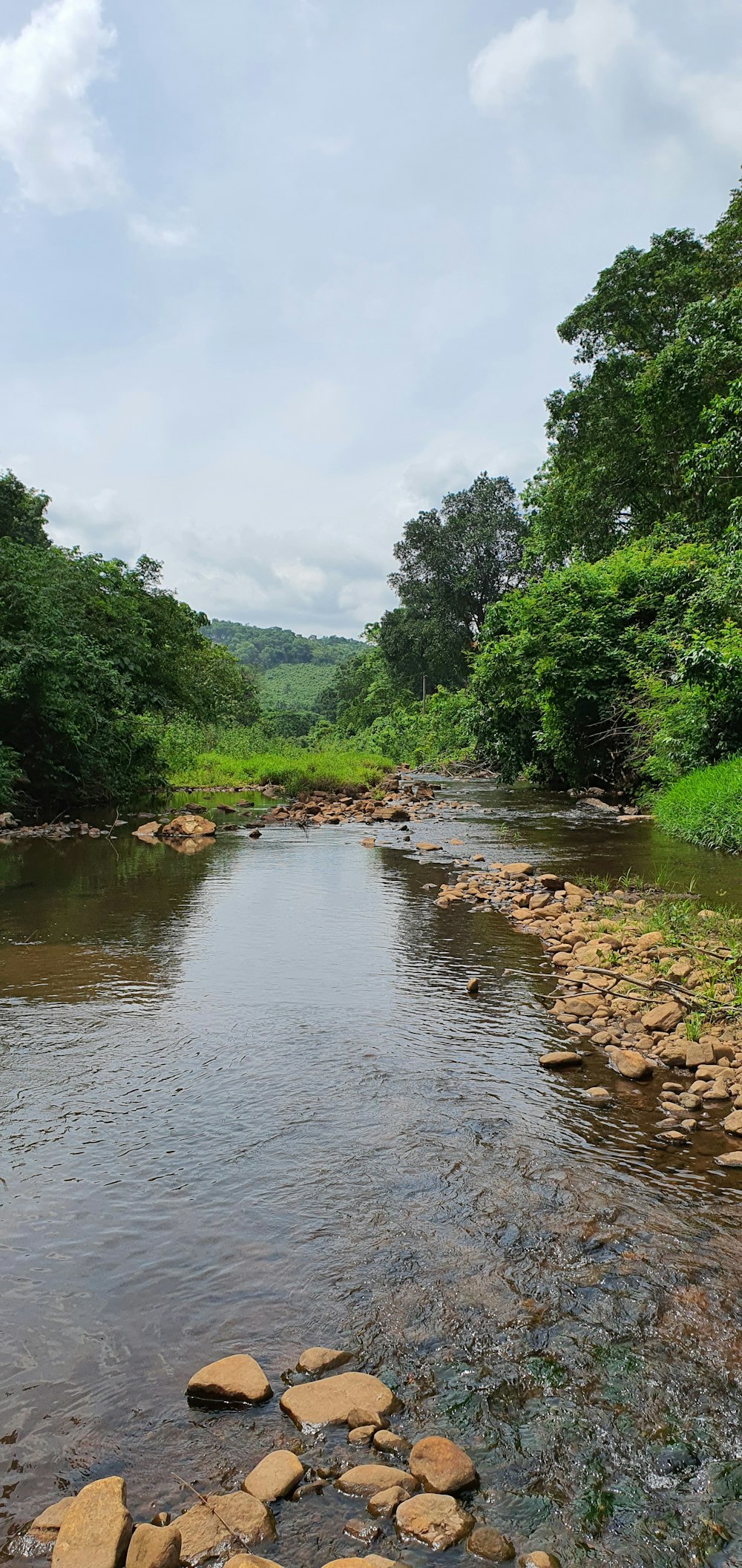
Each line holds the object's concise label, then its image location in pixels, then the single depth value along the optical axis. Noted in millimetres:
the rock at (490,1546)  2047
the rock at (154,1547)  1959
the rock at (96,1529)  1962
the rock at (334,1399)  2445
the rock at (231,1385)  2498
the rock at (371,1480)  2223
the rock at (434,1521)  2086
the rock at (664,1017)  5359
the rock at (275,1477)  2199
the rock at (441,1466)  2211
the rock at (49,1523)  2088
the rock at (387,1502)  2160
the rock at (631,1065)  4832
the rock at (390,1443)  2342
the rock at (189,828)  16452
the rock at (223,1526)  2057
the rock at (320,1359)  2660
